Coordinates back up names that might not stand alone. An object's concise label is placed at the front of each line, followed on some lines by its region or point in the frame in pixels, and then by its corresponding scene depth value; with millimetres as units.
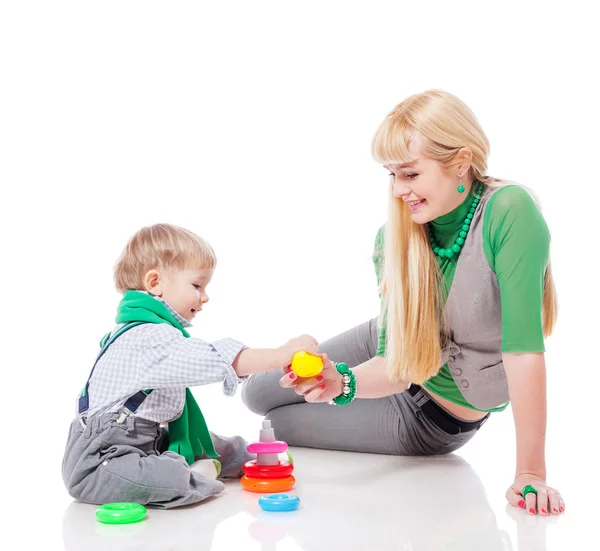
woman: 2113
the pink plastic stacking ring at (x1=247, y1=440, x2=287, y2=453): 2314
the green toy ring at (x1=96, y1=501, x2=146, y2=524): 1957
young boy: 2068
